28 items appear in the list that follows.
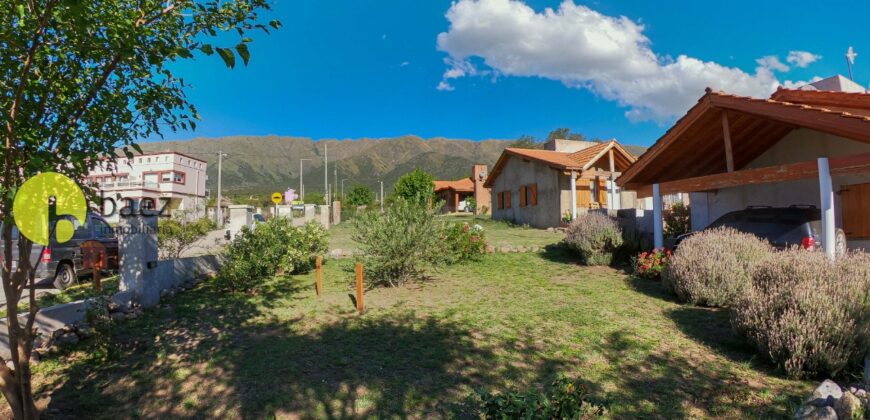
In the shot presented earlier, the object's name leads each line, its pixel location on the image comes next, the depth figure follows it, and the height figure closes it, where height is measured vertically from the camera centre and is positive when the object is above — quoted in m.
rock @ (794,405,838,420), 2.93 -1.30
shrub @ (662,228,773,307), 6.55 -0.67
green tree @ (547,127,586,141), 69.23 +14.50
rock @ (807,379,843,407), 3.16 -1.30
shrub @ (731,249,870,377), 4.00 -0.91
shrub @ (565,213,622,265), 10.49 -0.37
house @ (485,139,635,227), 19.33 +2.04
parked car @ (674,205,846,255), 7.50 -0.05
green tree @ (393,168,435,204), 43.75 +4.64
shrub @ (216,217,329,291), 8.32 -0.49
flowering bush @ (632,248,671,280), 8.75 -0.80
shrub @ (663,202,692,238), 14.50 +0.11
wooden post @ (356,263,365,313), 6.67 -0.95
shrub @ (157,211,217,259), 10.98 -0.16
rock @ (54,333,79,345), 5.11 -1.24
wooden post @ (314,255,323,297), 7.71 -0.91
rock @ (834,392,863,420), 3.00 -1.28
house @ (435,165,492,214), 50.91 +4.15
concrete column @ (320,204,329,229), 26.50 +0.92
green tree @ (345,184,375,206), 53.59 +4.01
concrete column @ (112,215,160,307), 6.71 -0.41
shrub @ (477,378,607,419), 2.40 -1.00
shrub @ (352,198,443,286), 8.32 -0.23
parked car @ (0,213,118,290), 9.17 -0.51
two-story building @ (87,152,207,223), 48.47 +6.59
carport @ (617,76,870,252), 6.79 +1.49
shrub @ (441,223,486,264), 11.09 -0.38
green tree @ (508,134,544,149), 71.06 +13.65
